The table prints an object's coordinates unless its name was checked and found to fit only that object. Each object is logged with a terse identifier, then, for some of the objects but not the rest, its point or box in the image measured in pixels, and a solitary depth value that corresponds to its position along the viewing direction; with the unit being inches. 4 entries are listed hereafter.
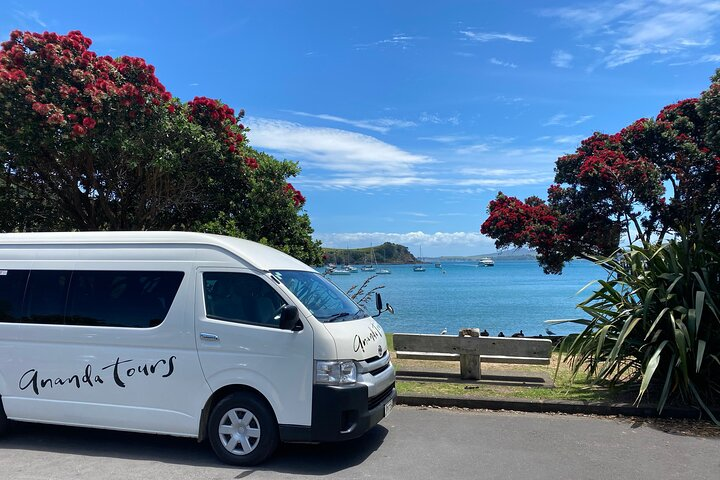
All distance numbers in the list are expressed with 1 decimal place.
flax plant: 263.6
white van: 196.2
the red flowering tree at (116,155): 379.2
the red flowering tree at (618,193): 532.4
